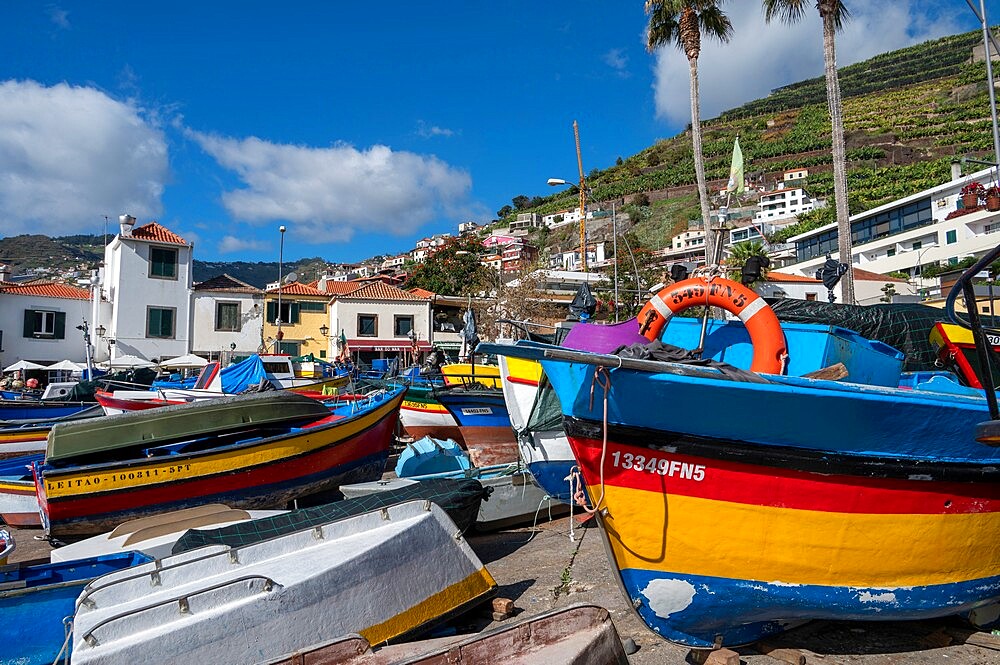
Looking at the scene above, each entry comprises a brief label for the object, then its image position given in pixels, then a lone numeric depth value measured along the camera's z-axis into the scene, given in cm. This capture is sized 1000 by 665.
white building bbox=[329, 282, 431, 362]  3481
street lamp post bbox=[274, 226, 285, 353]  3330
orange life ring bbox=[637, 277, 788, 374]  608
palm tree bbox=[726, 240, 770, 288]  3512
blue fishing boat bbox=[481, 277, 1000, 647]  416
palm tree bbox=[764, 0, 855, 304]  1545
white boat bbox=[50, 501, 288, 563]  630
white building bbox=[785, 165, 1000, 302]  3694
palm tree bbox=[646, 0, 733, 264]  1934
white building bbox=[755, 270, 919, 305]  3198
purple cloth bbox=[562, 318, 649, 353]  801
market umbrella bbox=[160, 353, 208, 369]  2809
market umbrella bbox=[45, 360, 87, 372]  3039
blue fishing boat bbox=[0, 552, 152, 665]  444
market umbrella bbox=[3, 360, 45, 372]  3022
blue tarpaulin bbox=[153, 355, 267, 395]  1762
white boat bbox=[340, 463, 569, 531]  849
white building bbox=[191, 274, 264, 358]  3484
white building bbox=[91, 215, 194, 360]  3334
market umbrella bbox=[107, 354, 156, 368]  3194
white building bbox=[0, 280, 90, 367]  3262
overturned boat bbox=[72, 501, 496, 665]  398
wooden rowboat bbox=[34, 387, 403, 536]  840
